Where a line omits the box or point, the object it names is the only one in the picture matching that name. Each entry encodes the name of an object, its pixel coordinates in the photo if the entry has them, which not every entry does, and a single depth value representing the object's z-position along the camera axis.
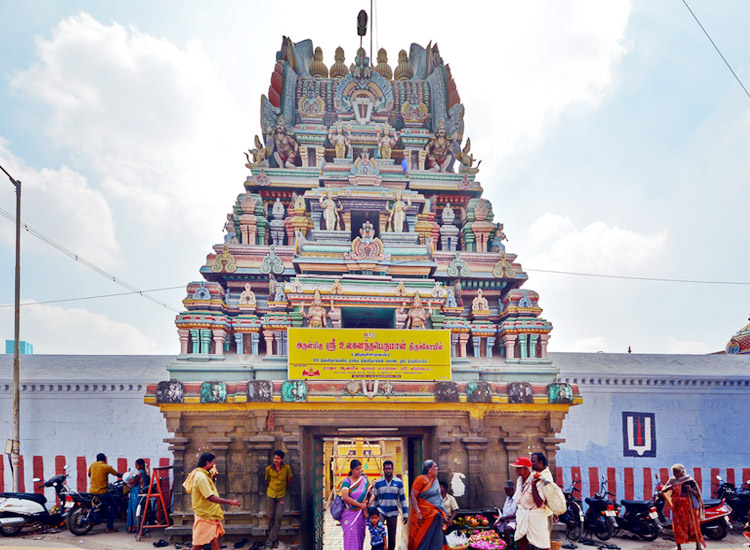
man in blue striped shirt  8.02
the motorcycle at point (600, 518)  11.06
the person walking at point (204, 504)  6.96
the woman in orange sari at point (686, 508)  9.08
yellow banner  11.04
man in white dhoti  6.82
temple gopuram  10.87
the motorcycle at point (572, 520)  10.85
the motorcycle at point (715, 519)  11.13
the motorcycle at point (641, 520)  11.14
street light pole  13.23
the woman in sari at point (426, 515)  7.34
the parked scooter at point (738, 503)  12.34
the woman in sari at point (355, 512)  7.97
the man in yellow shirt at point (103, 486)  11.30
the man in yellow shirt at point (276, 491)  10.05
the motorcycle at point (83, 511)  10.96
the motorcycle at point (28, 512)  10.70
